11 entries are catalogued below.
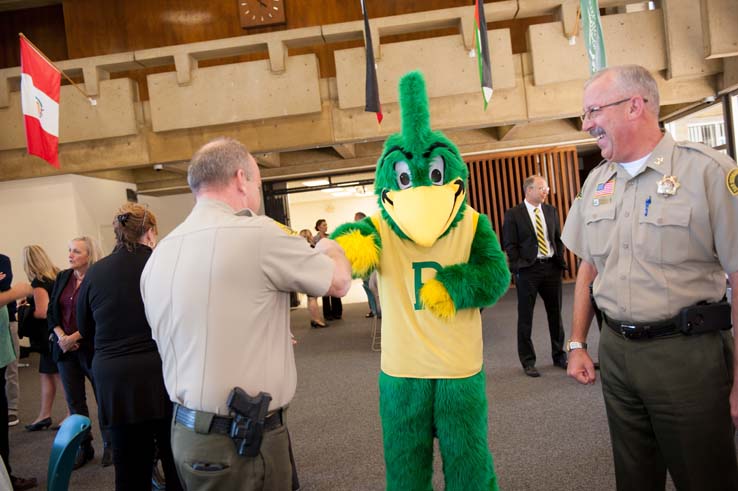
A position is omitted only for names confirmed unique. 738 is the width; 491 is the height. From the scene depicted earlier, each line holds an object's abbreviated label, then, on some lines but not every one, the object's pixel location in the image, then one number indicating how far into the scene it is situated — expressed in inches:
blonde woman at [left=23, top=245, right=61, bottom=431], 161.0
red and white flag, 200.5
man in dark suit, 179.5
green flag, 135.6
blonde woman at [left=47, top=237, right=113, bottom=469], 131.9
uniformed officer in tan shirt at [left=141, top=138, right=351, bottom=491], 56.2
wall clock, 338.3
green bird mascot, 79.9
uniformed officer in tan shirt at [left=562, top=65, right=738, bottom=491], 62.6
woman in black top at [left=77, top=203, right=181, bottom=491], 88.2
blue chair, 66.1
